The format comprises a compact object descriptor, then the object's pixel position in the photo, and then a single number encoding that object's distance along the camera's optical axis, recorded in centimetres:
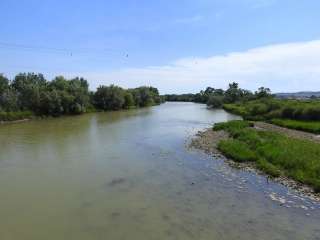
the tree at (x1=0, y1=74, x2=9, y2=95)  4789
